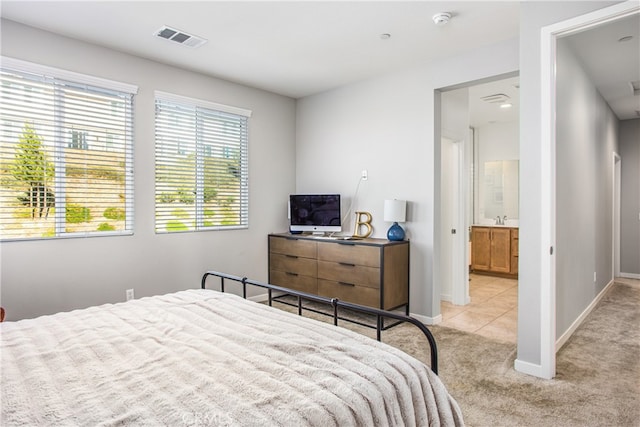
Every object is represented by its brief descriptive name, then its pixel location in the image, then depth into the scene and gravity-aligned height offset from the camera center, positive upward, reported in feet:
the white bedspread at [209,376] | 3.59 -1.84
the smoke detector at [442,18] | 9.27 +4.93
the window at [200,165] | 12.70 +1.81
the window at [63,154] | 9.68 +1.72
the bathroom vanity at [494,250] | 20.11 -1.96
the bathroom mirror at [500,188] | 21.65 +1.52
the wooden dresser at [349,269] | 12.14 -1.93
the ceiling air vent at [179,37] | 10.12 +4.99
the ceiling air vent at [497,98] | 16.17 +5.13
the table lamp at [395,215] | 12.77 -0.02
